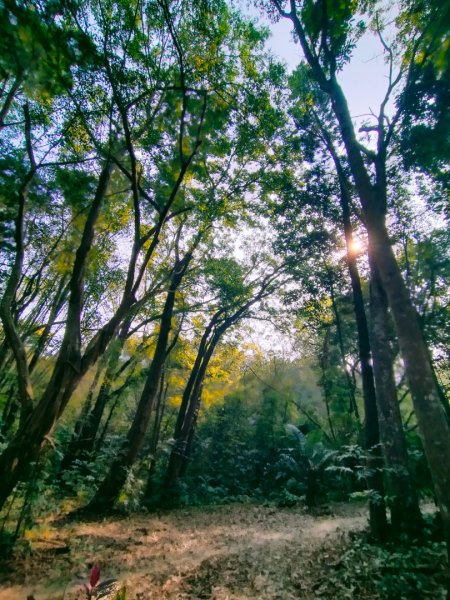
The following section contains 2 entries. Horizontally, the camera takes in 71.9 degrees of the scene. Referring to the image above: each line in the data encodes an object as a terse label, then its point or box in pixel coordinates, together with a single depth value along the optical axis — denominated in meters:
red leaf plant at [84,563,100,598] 2.58
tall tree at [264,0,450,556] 4.12
